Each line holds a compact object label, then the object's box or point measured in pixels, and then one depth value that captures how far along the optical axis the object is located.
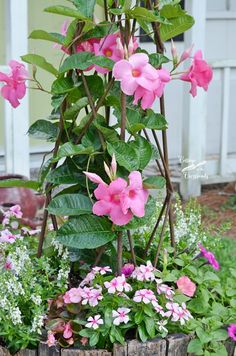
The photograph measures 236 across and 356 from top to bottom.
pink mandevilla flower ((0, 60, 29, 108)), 2.27
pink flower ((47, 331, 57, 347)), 2.04
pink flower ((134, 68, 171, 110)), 1.96
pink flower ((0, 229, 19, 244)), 2.43
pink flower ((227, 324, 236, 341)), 2.15
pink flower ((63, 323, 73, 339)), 2.06
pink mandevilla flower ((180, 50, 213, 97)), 2.22
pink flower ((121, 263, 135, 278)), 2.22
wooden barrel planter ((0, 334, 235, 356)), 2.05
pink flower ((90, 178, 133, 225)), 1.95
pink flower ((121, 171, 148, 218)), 1.95
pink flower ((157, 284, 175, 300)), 2.17
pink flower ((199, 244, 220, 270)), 2.42
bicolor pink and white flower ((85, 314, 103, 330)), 2.04
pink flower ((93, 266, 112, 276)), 2.13
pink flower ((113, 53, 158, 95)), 1.93
